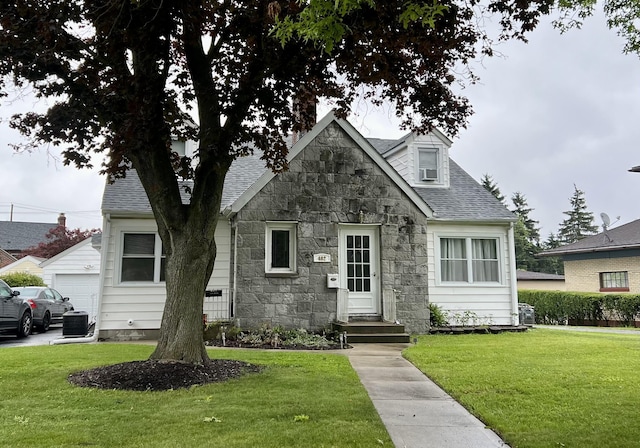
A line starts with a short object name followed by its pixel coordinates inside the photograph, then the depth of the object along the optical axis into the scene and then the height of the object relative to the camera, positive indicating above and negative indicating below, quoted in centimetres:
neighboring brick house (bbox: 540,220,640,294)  2189 +140
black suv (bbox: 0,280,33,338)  1348 -69
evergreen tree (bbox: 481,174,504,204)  5350 +1151
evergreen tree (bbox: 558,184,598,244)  5922 +826
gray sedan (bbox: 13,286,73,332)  1628 -55
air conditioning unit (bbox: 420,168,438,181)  1573 +372
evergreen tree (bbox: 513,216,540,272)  5084 +437
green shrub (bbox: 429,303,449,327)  1354 -76
